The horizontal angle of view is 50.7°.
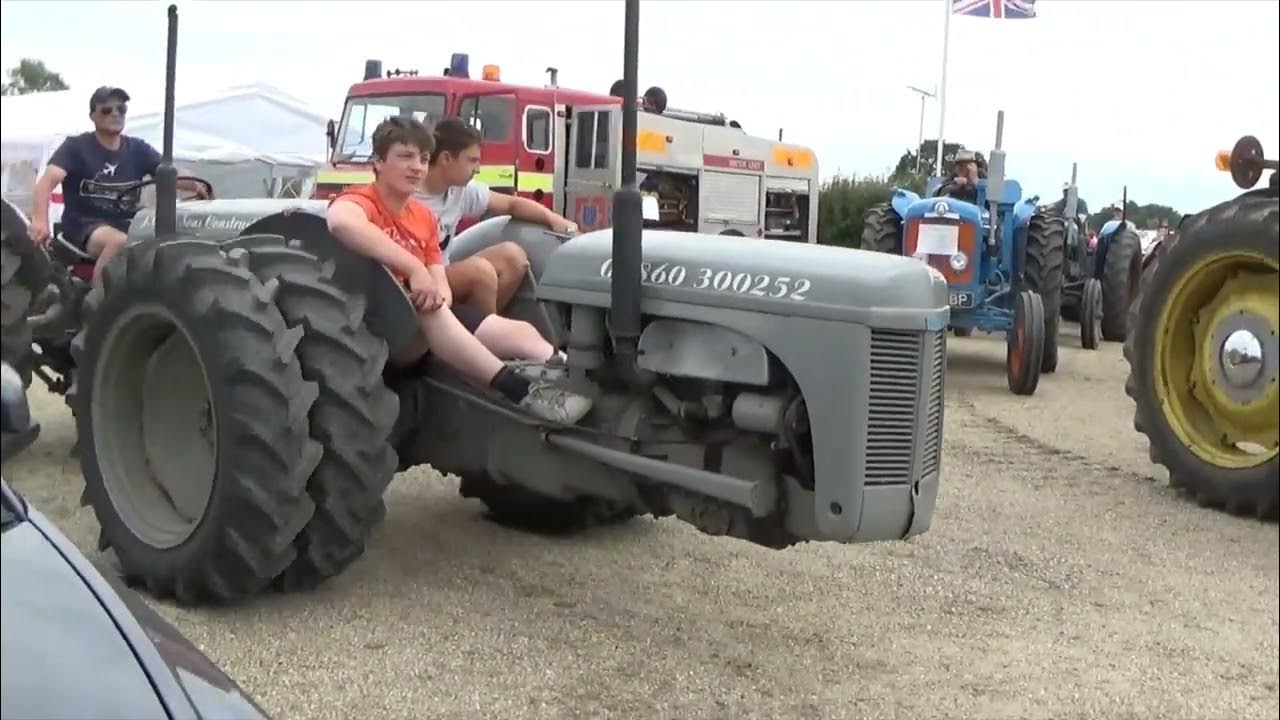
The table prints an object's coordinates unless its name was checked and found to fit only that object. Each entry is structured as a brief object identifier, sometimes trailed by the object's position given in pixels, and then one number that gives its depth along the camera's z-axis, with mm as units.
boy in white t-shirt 3672
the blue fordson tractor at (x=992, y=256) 7109
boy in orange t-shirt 3273
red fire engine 9695
